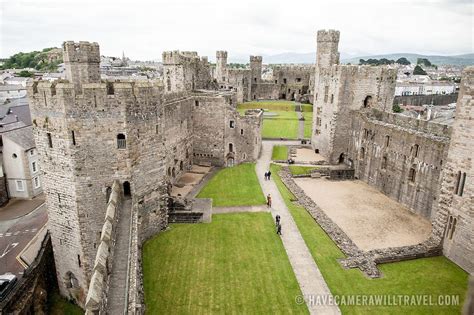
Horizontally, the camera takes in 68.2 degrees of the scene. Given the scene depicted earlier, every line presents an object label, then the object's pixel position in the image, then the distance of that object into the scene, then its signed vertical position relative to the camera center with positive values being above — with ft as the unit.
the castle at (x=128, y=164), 50.70 -16.78
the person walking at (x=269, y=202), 83.79 -30.58
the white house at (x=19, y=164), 106.73 -29.36
